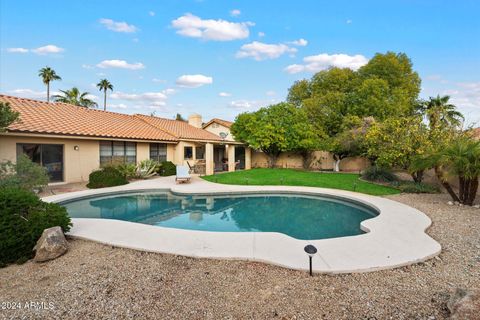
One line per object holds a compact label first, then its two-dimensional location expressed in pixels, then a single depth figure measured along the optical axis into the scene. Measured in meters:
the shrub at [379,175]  14.93
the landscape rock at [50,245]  4.68
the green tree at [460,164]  8.20
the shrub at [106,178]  12.91
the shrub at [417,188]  11.59
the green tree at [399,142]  11.17
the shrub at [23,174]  9.56
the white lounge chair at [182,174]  14.54
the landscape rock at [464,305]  2.70
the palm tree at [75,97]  35.22
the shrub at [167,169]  17.92
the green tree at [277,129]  21.55
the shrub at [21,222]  4.62
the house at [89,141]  12.62
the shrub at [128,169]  14.82
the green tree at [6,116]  9.34
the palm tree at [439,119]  11.60
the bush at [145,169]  16.28
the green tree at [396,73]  25.81
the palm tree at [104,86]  41.06
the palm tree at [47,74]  33.84
